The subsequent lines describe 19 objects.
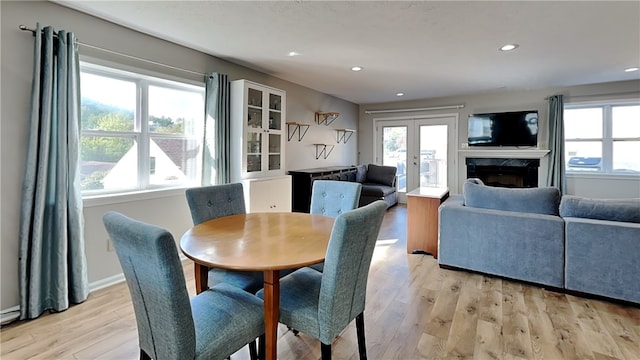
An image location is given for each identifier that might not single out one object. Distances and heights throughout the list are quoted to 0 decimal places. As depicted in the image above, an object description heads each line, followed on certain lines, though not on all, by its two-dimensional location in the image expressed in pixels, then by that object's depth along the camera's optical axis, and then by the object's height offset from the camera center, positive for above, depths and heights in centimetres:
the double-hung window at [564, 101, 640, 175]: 523 +69
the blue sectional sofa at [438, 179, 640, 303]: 246 -51
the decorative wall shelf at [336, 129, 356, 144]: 666 +91
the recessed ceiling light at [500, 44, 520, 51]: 332 +138
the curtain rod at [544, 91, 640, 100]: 503 +138
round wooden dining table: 144 -36
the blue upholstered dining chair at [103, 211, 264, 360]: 113 -53
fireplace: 572 +13
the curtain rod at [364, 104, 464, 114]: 639 +144
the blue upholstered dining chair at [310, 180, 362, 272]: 248 -16
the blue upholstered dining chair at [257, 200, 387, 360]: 140 -52
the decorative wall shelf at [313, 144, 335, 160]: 599 +51
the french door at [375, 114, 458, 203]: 656 +61
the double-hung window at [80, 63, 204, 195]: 275 +43
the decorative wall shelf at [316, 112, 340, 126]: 583 +113
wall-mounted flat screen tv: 571 +91
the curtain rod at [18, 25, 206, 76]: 222 +106
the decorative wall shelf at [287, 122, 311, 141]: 515 +79
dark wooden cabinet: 484 -13
